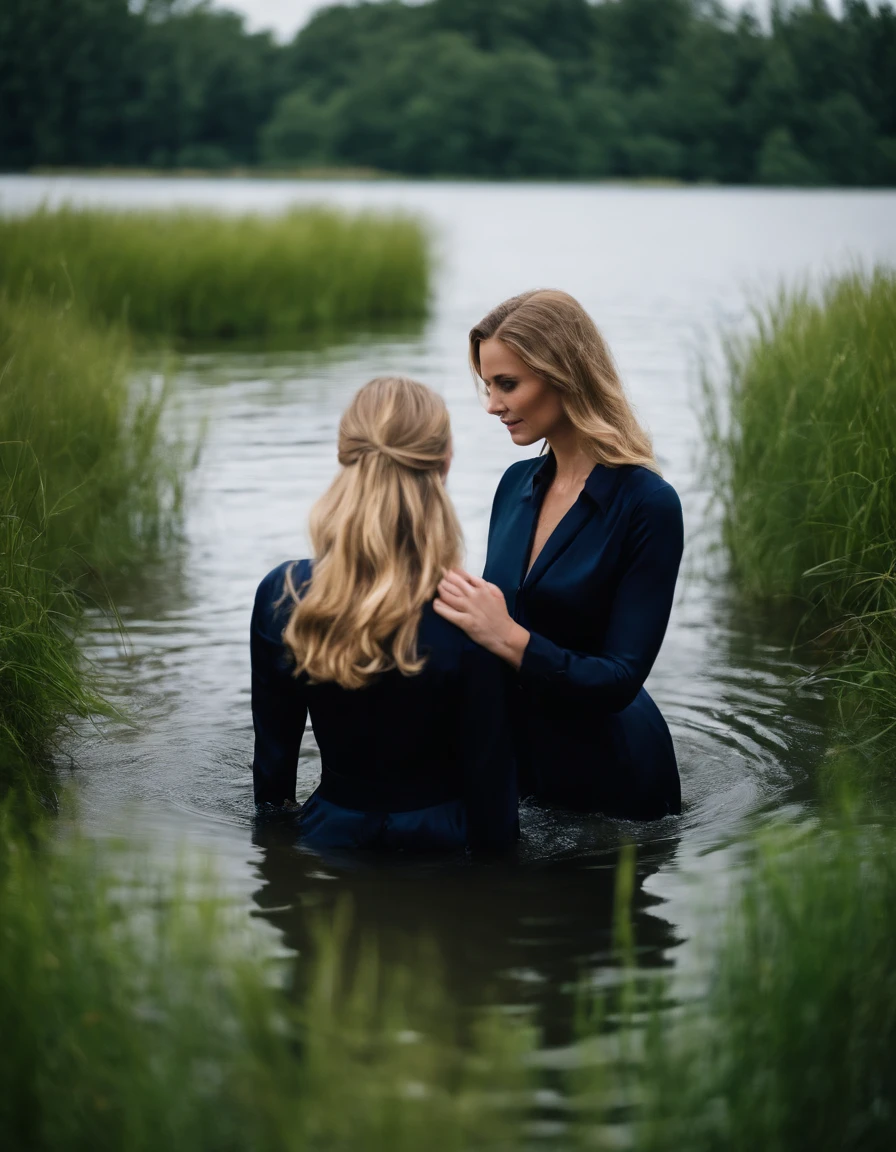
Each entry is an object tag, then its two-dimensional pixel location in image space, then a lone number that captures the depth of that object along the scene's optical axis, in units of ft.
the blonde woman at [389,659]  10.68
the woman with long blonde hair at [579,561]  12.35
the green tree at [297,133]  225.35
